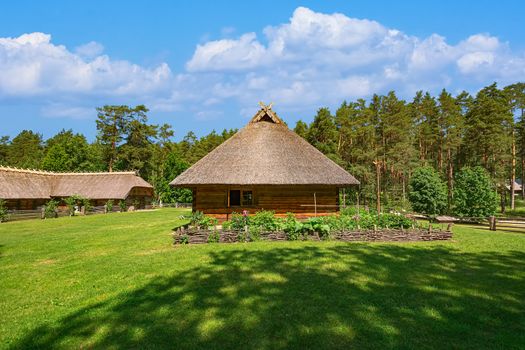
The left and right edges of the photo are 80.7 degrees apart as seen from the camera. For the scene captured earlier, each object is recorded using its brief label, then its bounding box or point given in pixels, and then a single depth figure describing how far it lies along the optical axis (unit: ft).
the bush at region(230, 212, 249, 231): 47.44
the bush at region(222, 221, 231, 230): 48.23
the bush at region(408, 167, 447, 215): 86.43
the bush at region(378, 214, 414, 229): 50.90
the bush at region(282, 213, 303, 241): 46.96
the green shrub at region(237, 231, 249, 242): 46.44
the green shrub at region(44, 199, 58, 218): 104.58
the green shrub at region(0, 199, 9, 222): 91.91
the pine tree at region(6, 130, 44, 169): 230.09
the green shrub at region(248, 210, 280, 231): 48.06
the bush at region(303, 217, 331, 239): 47.24
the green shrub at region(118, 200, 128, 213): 131.60
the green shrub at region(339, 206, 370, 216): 62.92
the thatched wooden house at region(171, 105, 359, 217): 62.69
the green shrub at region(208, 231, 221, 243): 46.33
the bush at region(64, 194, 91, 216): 114.52
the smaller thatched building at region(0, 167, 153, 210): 113.60
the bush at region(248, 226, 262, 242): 46.85
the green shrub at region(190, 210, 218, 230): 48.85
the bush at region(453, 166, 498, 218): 76.33
